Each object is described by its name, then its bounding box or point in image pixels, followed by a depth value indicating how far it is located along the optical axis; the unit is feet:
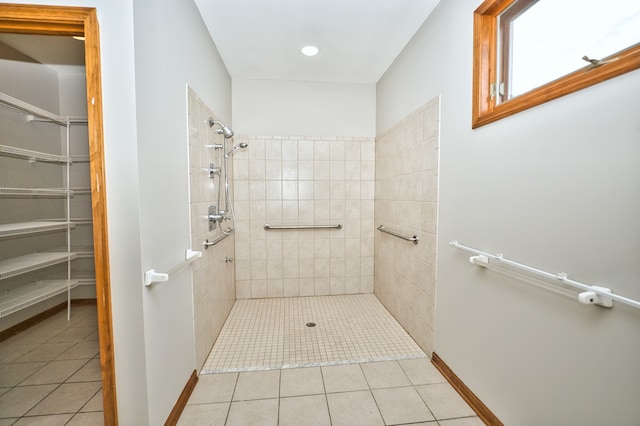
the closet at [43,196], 6.92
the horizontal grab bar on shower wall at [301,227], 9.84
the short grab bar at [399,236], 7.00
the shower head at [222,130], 6.91
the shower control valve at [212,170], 6.71
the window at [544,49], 2.82
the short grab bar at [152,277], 3.65
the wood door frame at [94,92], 3.31
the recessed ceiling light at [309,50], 7.71
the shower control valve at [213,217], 6.74
